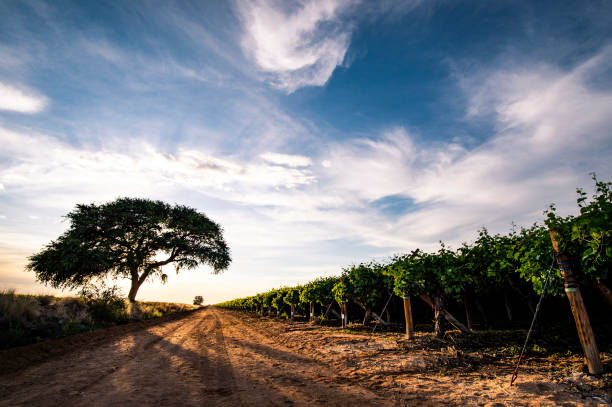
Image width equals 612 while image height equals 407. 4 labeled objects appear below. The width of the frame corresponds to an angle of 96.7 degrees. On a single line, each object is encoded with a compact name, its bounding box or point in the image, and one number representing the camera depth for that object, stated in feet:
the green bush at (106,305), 55.11
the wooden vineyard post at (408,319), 33.19
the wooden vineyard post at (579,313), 16.74
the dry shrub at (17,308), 34.71
